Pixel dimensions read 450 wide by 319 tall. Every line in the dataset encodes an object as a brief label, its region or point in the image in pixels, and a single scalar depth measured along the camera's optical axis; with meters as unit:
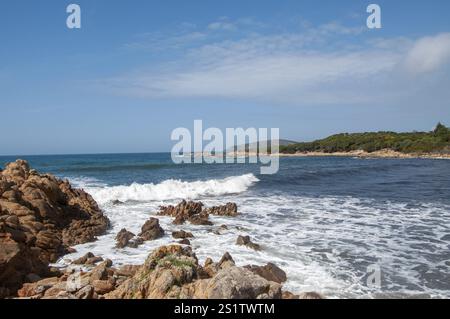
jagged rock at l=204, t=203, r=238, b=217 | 19.81
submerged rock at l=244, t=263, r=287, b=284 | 9.67
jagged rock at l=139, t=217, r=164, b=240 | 14.63
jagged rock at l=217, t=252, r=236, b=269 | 9.65
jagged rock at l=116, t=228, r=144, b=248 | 13.34
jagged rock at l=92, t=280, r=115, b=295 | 8.37
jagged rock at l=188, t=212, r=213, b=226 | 17.42
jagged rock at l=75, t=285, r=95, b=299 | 7.53
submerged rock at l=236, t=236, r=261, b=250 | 13.08
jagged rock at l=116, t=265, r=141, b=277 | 9.70
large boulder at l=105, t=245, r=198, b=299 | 7.29
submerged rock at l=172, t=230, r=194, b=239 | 14.70
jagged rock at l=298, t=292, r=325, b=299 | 7.92
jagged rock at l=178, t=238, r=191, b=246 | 13.61
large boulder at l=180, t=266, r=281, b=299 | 6.71
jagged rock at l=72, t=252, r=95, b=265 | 11.37
